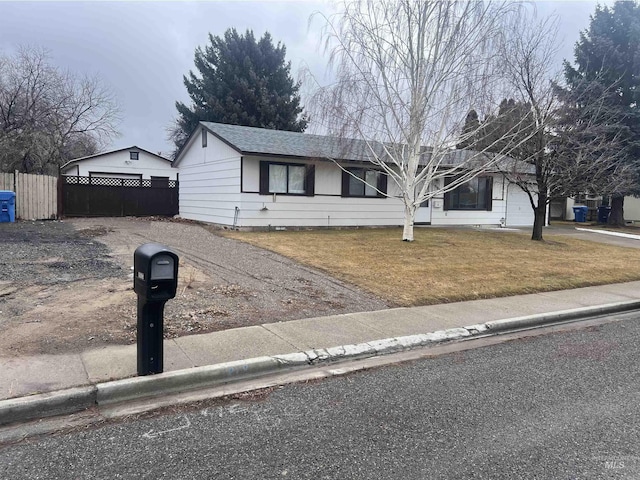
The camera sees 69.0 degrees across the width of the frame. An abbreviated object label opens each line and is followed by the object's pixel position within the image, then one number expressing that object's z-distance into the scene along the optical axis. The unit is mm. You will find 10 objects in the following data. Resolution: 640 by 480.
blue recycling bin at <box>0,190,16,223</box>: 16766
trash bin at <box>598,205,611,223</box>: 29625
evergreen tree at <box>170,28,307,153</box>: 33688
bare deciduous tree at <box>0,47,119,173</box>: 25328
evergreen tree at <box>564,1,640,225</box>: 25500
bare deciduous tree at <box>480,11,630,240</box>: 14445
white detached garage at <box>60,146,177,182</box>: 31719
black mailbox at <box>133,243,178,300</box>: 4160
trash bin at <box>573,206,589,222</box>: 31000
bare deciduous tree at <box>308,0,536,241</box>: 13109
